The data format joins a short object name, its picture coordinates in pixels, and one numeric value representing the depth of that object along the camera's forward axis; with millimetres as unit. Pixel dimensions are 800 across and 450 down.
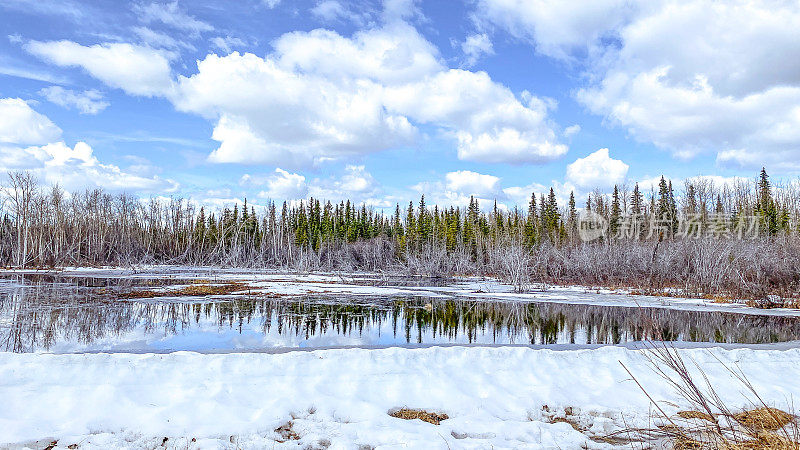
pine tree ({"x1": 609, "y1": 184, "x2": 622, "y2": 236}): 60875
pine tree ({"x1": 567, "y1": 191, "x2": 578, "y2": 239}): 64363
